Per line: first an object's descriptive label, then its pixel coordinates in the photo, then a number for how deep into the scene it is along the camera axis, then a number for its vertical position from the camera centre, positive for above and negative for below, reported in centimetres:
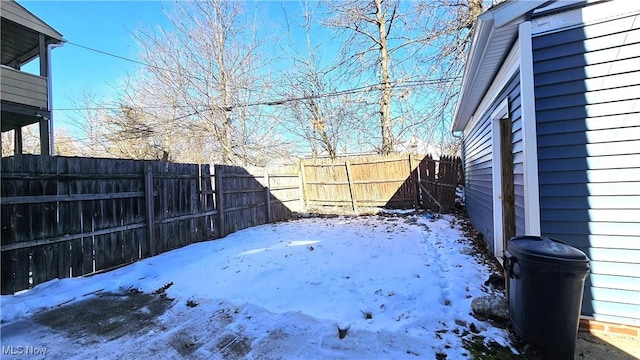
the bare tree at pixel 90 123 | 1805 +382
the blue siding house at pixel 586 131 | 256 +35
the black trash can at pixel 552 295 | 211 -89
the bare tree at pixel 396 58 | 1060 +507
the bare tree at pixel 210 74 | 1452 +537
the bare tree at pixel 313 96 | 1472 +408
